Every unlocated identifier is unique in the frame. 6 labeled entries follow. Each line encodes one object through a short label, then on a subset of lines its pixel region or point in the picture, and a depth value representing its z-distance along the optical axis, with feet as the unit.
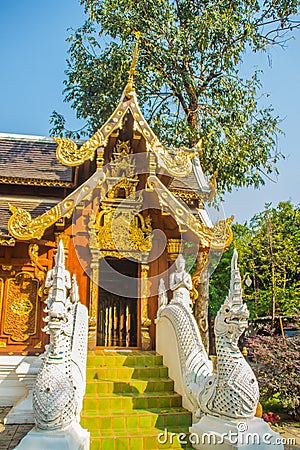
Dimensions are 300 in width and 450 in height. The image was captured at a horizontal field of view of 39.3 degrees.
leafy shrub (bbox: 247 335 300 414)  21.49
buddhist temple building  20.12
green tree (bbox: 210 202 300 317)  46.39
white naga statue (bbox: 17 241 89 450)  11.27
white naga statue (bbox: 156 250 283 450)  12.22
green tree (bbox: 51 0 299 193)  34.96
